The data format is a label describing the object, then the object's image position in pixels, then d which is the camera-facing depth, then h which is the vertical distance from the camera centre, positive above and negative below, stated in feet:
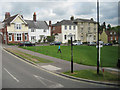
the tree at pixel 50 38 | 151.73 +2.83
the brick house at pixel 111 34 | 217.50 +9.47
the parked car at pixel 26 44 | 117.35 -2.17
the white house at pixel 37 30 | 161.33 +13.81
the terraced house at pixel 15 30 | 139.42 +11.64
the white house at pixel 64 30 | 178.09 +14.78
